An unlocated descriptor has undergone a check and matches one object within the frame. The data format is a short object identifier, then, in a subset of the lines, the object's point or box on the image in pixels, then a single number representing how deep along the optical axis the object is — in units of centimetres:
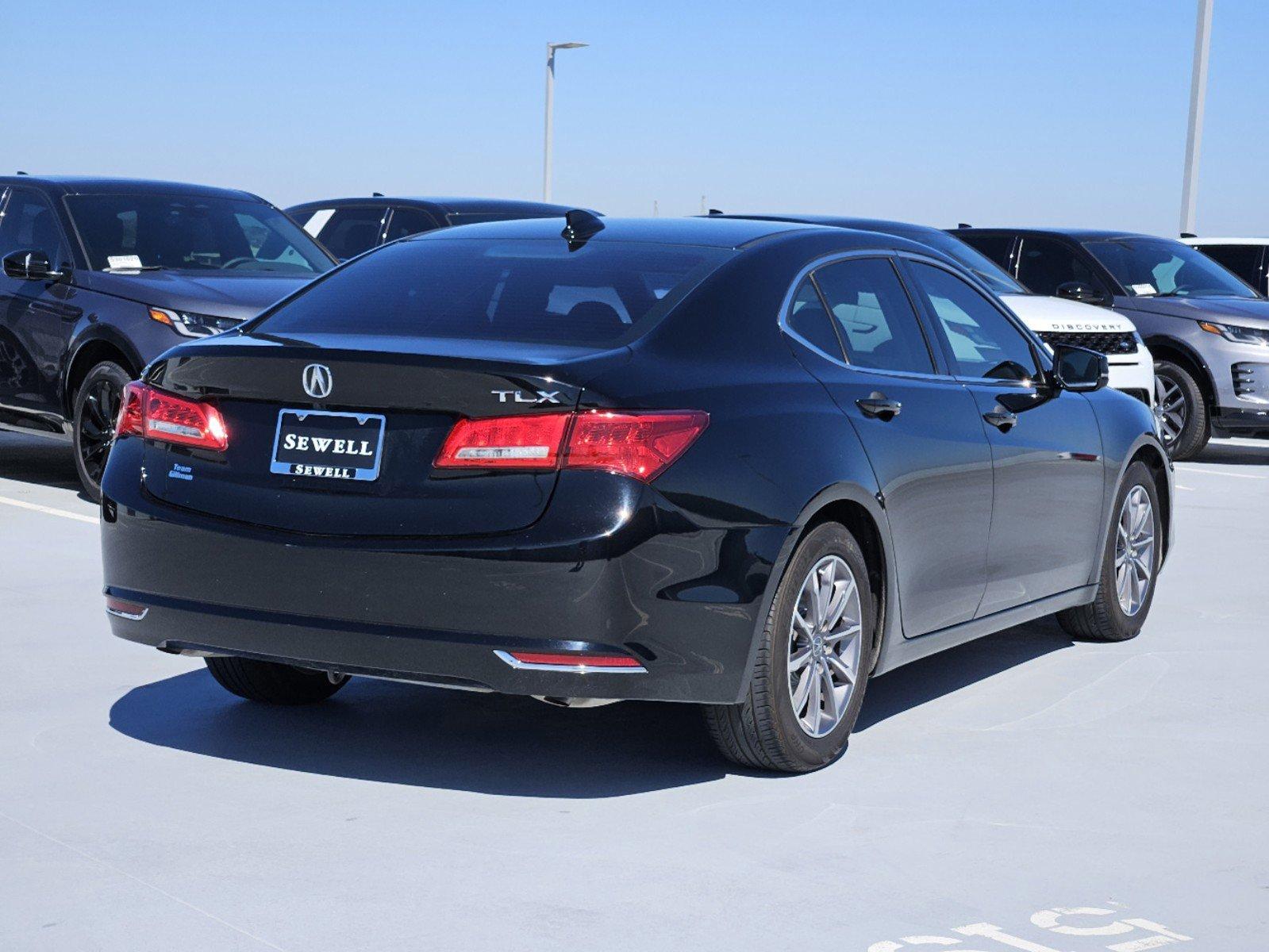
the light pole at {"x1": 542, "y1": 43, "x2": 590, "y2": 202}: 3238
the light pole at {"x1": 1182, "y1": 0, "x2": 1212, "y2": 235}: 2359
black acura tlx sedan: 472
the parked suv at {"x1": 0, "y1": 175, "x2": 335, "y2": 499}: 1048
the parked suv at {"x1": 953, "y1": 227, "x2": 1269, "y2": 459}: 1513
